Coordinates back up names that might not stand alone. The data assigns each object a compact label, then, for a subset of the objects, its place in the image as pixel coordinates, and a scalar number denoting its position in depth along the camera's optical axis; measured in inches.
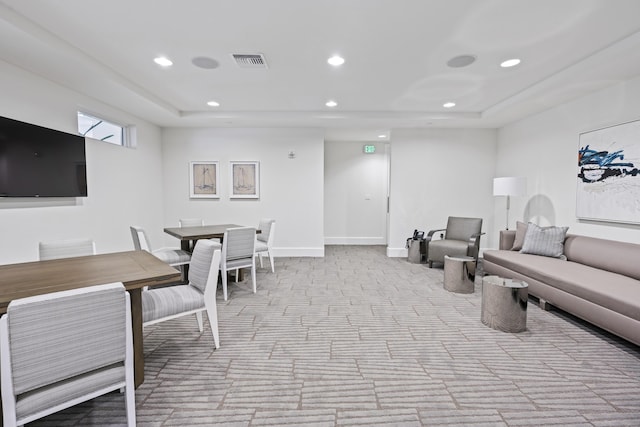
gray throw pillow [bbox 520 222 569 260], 152.3
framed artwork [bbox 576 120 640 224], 132.1
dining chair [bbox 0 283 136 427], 45.9
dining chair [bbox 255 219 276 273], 182.4
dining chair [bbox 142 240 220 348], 83.4
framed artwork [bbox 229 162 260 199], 236.1
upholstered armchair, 190.1
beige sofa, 97.1
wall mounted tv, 116.6
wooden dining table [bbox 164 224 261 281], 149.1
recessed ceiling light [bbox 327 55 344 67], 123.1
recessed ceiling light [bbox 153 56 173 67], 124.5
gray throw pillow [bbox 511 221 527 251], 172.4
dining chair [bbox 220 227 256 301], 142.3
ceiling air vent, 122.0
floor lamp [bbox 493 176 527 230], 180.4
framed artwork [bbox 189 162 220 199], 235.5
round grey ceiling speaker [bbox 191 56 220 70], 124.6
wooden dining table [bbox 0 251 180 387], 65.1
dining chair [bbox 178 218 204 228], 196.1
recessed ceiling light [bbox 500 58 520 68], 124.5
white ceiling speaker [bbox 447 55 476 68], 122.4
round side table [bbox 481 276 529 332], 108.5
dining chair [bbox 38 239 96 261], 101.3
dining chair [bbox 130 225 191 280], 137.8
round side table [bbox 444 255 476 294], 150.2
